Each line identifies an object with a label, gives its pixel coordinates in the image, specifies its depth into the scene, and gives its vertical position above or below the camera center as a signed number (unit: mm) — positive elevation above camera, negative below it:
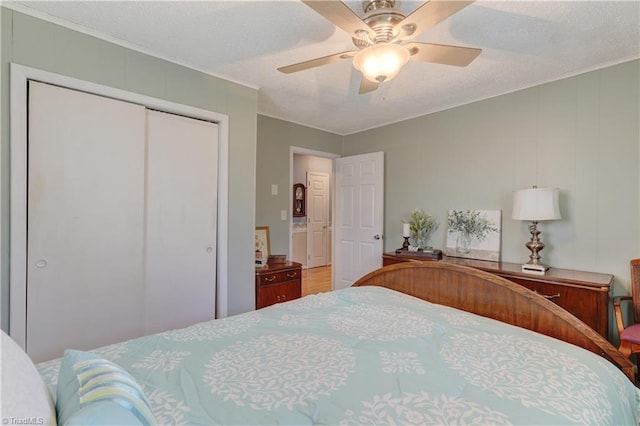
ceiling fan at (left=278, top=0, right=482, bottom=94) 1392 +880
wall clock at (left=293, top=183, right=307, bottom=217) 6535 +270
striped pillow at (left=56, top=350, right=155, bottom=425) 583 -395
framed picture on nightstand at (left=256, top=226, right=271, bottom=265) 3438 -370
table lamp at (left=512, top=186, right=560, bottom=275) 2523 +39
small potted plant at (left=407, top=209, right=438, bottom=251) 3637 -150
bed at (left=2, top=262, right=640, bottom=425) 836 -522
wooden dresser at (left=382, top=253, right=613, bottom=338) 2188 -542
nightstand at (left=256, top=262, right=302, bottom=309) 3070 -707
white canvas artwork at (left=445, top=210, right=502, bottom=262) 3119 -200
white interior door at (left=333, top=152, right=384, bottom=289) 4105 -44
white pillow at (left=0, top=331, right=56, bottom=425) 567 -357
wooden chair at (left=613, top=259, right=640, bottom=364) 1952 -701
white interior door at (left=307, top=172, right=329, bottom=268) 6767 -107
